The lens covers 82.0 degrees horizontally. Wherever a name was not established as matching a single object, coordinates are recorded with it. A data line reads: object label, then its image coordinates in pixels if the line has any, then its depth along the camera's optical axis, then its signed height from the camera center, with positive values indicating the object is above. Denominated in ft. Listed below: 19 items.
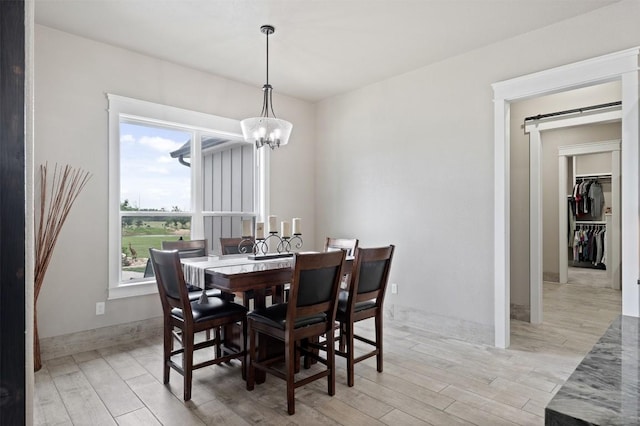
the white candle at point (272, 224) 10.49 -0.32
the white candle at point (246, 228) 10.39 -0.43
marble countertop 1.94 -1.07
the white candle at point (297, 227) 10.83 -0.42
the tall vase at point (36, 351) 9.92 -3.76
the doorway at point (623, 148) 9.50 +1.87
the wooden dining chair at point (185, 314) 8.27 -2.43
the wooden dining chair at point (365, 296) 9.03 -2.18
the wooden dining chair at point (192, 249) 11.53 -1.21
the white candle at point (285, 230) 10.95 -0.51
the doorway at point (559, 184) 14.11 +1.37
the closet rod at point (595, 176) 25.03 +2.59
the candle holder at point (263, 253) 10.78 -1.27
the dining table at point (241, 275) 8.27 -1.47
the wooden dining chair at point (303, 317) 7.77 -2.37
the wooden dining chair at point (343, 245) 12.67 -1.14
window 12.34 +1.14
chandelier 10.60 +2.43
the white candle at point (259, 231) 10.78 -0.53
